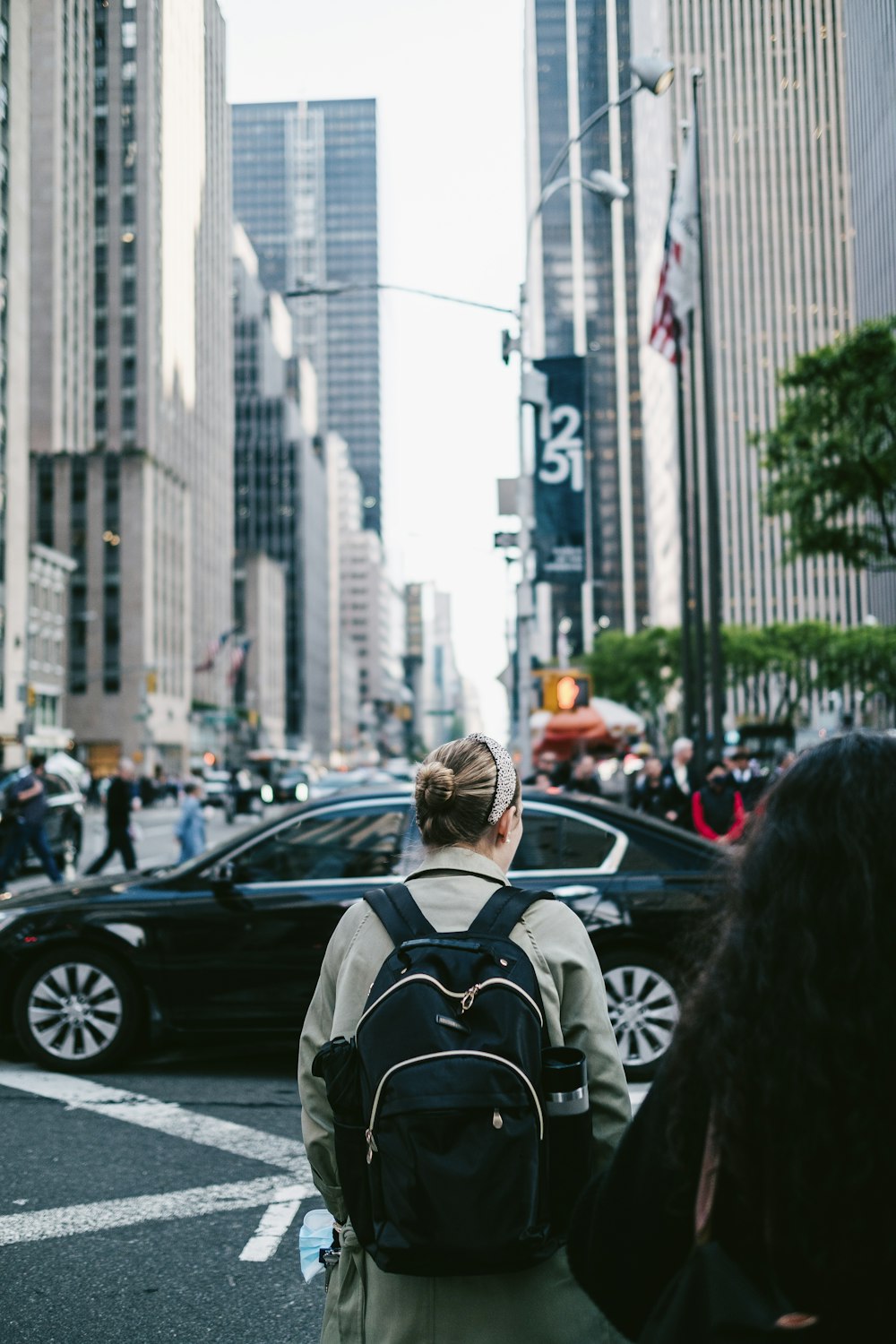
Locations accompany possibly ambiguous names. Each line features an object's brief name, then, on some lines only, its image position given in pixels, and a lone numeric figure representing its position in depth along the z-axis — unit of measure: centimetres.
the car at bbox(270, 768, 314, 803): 3656
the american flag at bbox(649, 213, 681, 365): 2002
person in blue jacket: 1836
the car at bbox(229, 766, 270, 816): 4153
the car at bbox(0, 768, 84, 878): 2023
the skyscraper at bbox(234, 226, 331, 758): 15000
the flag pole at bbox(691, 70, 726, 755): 2027
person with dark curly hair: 135
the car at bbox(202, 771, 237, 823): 4053
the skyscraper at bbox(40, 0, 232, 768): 9831
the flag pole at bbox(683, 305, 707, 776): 2317
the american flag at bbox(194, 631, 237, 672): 8088
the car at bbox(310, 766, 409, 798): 3975
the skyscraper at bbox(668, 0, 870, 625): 7431
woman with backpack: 198
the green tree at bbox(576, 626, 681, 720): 7325
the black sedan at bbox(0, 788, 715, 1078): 700
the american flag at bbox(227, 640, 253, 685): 8276
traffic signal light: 1838
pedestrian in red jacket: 1295
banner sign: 1889
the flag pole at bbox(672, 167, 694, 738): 2469
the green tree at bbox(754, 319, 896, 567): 2381
